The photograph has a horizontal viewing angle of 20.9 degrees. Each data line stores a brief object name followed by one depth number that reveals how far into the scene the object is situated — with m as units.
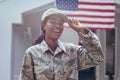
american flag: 5.76
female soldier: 2.39
